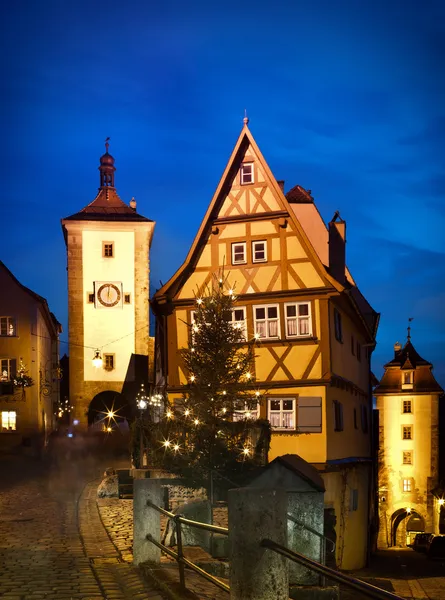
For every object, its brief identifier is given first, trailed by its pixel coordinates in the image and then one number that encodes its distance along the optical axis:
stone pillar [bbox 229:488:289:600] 6.71
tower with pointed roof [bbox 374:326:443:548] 59.94
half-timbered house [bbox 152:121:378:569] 27.09
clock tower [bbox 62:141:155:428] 55.53
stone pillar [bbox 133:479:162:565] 10.98
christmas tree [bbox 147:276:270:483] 20.58
